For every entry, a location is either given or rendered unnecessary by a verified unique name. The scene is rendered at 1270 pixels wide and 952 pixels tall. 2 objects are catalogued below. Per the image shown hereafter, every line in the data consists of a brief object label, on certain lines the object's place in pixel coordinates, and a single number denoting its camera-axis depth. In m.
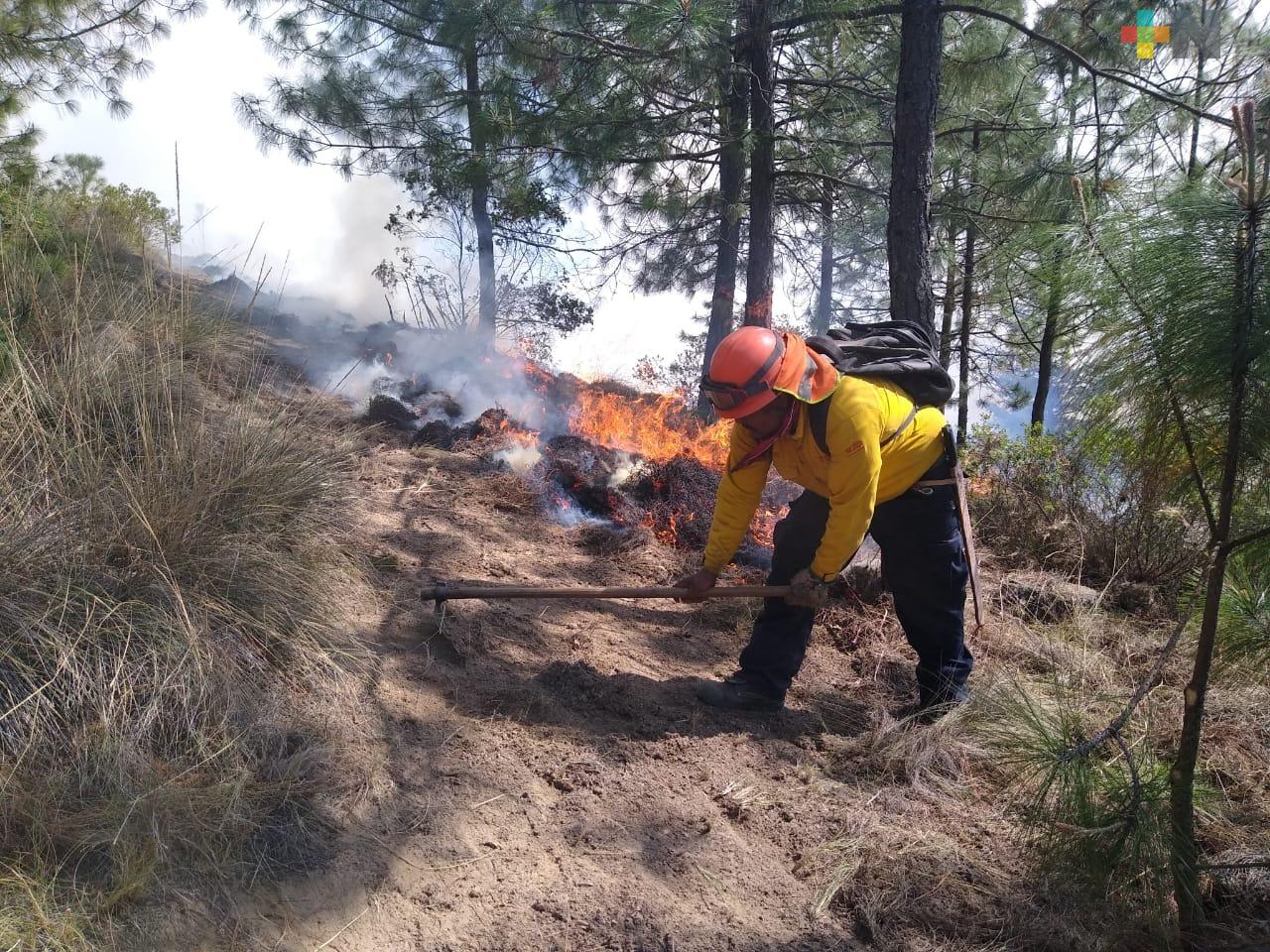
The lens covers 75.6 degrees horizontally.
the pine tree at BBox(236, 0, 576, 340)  7.86
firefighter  3.25
